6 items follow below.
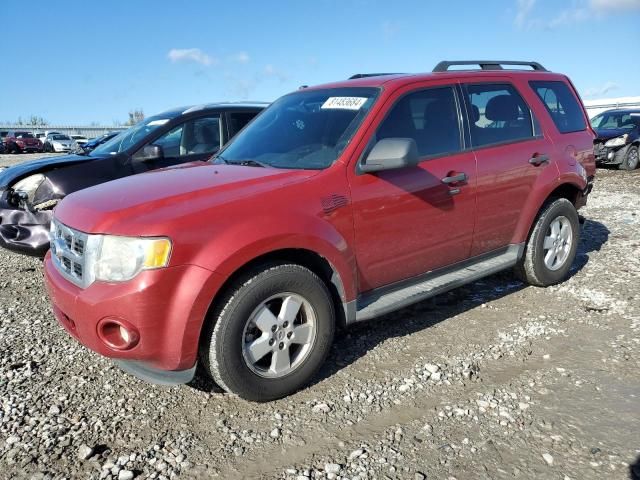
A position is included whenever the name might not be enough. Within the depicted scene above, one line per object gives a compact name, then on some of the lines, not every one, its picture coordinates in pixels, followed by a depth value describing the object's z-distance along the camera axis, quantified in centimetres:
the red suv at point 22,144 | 3456
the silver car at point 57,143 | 3581
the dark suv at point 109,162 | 512
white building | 2962
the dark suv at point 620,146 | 1308
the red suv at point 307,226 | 268
